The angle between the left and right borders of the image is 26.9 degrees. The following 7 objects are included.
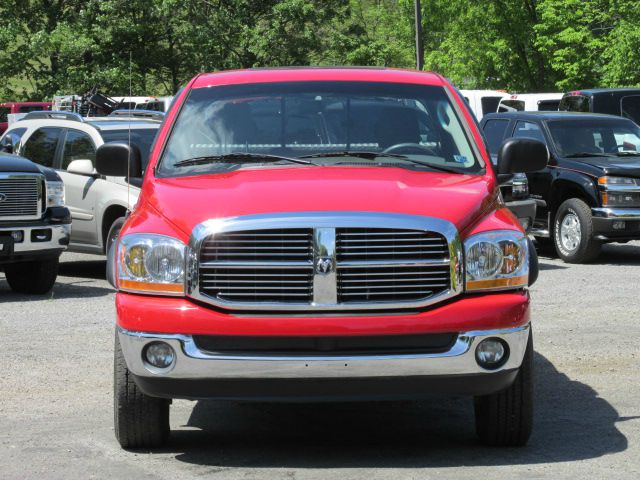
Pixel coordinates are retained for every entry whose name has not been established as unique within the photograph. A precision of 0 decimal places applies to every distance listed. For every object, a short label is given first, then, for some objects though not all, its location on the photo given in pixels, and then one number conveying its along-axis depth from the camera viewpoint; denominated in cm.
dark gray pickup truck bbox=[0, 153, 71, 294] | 1289
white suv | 1471
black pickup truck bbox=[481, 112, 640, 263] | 1617
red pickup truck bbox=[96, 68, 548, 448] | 566
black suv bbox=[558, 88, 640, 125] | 2442
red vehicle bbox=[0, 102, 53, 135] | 4856
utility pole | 4391
